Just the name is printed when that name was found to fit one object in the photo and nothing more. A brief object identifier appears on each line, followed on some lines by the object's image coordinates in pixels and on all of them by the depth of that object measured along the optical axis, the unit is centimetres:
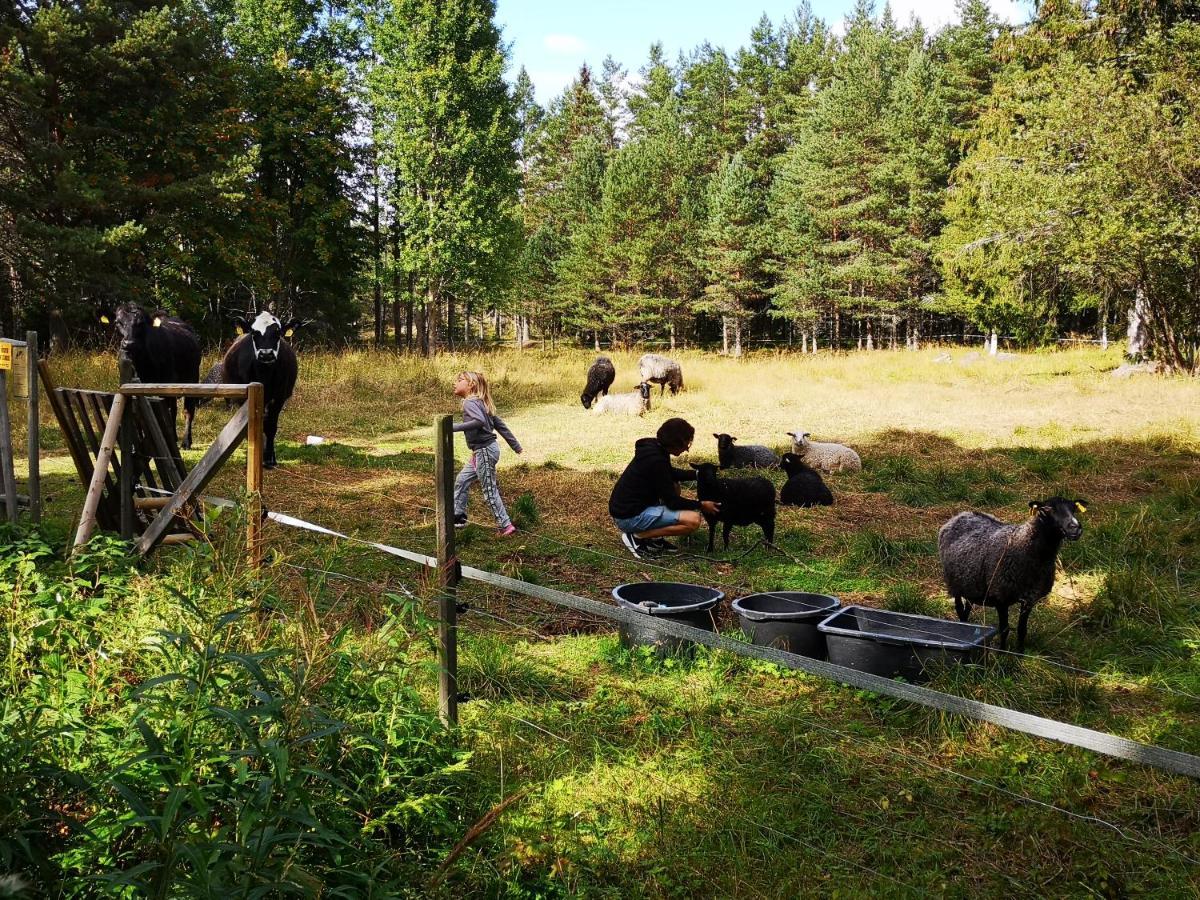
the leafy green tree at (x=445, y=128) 2894
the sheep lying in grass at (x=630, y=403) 1709
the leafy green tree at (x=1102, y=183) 1906
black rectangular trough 456
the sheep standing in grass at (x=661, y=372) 1992
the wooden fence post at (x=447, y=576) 366
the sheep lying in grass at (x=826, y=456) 1146
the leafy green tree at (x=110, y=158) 2052
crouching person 743
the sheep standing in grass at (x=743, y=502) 766
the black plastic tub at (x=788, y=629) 498
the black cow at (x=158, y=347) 1167
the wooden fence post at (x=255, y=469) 406
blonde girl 812
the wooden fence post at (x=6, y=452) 631
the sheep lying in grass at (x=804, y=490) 947
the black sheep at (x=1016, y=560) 508
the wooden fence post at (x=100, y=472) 512
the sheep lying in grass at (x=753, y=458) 1143
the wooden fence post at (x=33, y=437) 637
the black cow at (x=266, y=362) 1128
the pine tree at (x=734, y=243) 4184
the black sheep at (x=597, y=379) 1888
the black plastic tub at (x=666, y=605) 501
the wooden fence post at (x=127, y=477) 540
